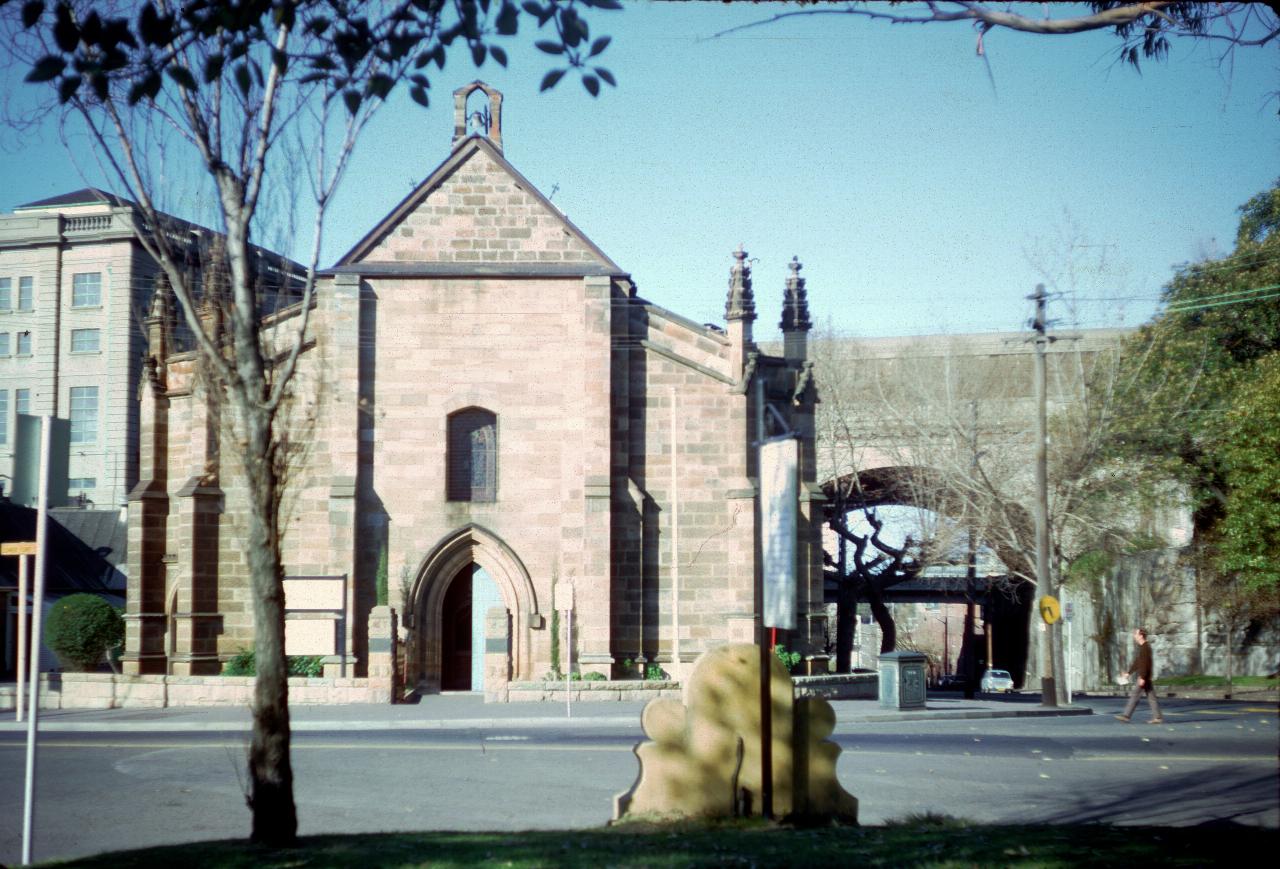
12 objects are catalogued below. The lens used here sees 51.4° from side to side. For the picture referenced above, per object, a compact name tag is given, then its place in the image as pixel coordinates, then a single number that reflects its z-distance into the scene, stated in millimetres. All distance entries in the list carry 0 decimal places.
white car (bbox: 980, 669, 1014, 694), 53719
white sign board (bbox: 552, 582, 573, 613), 29297
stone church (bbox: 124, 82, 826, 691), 30094
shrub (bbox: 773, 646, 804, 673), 29781
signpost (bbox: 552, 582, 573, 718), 28605
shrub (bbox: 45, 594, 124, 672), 31078
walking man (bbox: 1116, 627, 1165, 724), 22344
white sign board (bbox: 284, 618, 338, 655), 28844
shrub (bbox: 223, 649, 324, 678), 29328
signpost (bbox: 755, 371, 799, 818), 10352
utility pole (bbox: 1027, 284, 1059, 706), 28750
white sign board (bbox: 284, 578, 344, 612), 29172
